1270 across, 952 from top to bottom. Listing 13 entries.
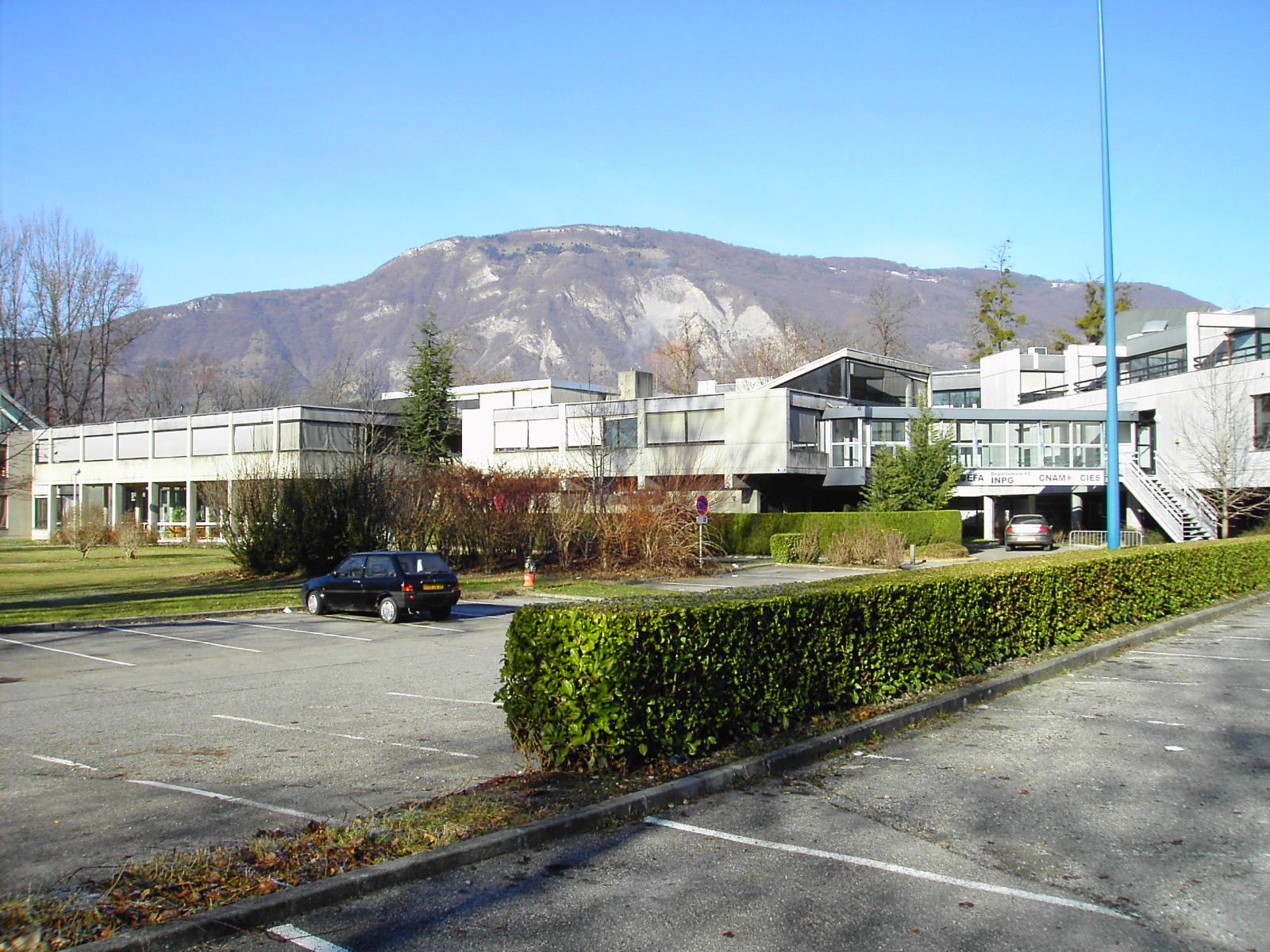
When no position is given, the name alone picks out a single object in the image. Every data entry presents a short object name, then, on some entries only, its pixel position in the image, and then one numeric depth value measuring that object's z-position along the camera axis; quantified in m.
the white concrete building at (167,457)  56.59
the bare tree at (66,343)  65.62
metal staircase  39.78
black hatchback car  20.08
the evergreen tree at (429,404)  57.69
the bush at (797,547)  38.00
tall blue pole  21.52
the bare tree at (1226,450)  38.47
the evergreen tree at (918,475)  42.38
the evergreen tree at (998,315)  77.69
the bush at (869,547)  35.50
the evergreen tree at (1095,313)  75.50
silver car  41.09
